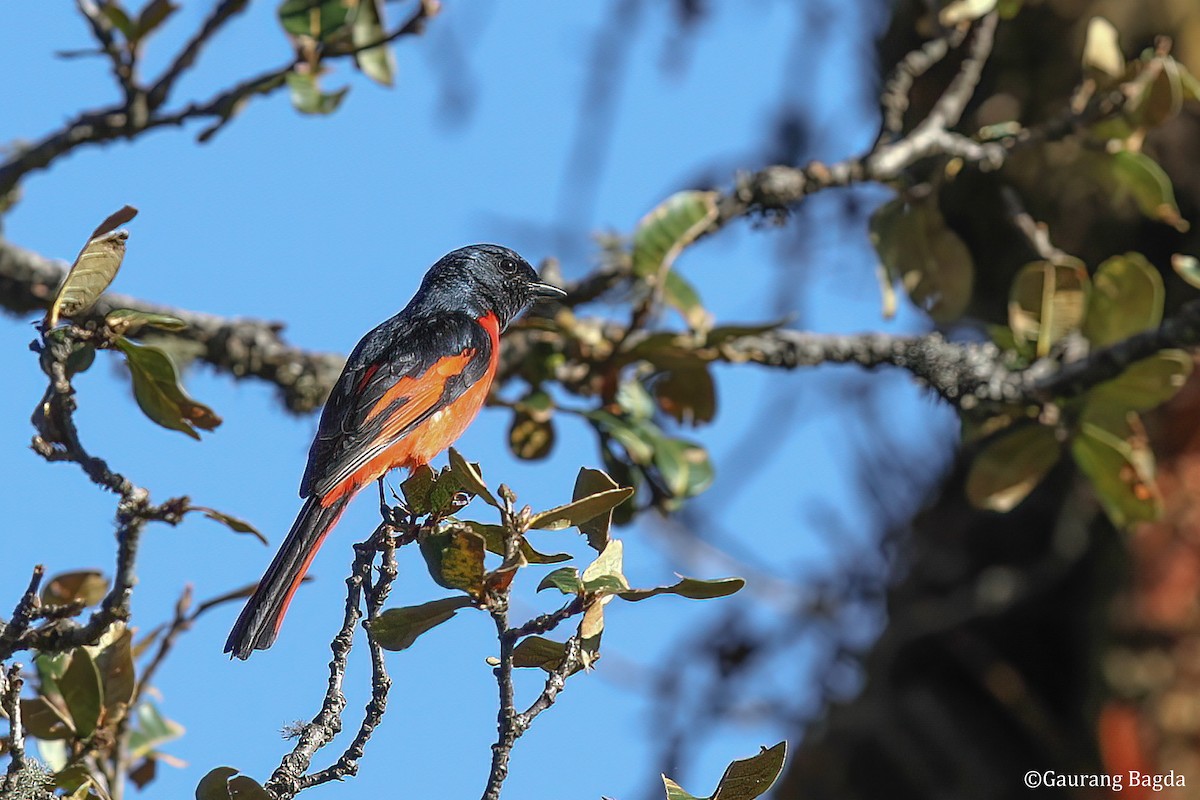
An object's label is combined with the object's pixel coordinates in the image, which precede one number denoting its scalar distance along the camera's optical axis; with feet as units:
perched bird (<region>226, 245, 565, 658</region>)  21.47
